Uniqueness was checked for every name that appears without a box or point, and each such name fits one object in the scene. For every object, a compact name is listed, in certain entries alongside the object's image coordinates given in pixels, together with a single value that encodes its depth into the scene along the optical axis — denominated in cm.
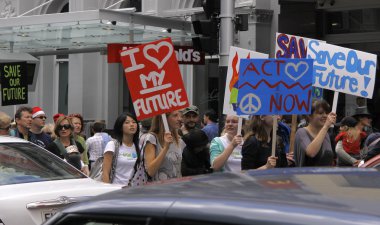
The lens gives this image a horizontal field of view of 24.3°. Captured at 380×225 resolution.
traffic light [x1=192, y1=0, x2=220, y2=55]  1213
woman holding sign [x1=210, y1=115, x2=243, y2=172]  864
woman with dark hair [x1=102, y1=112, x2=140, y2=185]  896
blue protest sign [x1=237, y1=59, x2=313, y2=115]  881
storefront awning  1753
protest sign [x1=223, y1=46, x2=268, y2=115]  1001
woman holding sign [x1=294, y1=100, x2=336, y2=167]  866
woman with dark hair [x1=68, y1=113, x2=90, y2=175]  1265
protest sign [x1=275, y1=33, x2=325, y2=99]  1123
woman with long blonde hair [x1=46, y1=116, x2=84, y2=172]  1062
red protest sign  930
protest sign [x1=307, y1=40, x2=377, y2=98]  991
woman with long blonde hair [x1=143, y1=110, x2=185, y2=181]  856
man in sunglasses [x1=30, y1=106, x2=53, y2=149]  1120
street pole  1220
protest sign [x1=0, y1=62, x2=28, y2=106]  1591
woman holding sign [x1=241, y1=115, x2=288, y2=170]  867
